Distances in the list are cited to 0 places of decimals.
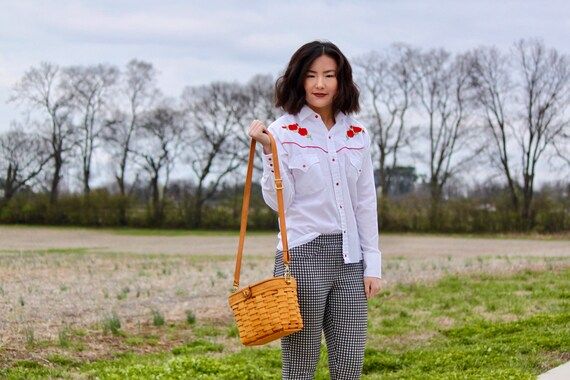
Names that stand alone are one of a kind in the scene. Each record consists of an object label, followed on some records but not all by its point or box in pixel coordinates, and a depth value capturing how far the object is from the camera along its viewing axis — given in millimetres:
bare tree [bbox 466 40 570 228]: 45406
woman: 4117
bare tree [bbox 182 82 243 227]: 50031
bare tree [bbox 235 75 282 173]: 50656
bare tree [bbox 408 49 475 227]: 47562
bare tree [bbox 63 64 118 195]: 49750
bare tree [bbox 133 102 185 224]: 49938
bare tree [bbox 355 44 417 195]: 48219
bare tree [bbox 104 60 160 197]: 49656
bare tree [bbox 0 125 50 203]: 47053
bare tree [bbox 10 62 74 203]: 49000
